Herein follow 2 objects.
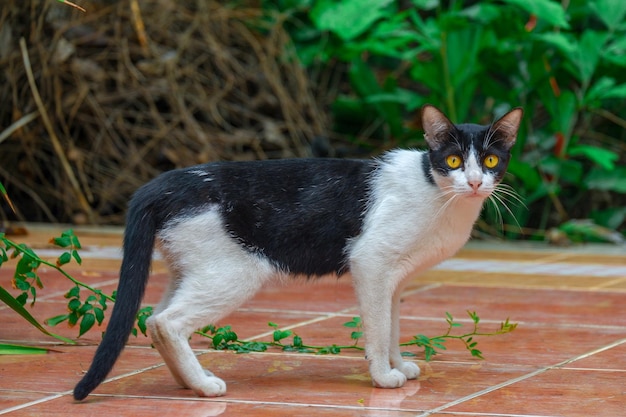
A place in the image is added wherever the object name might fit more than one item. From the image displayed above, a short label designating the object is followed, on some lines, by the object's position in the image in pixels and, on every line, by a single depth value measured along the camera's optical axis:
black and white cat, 5.52
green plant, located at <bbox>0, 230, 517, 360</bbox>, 6.26
